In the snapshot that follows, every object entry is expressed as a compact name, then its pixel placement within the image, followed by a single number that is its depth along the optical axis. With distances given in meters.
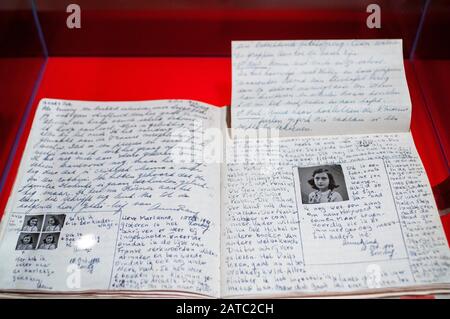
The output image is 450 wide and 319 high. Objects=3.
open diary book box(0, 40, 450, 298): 0.56
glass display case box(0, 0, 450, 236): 0.77
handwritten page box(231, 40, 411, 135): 0.71
